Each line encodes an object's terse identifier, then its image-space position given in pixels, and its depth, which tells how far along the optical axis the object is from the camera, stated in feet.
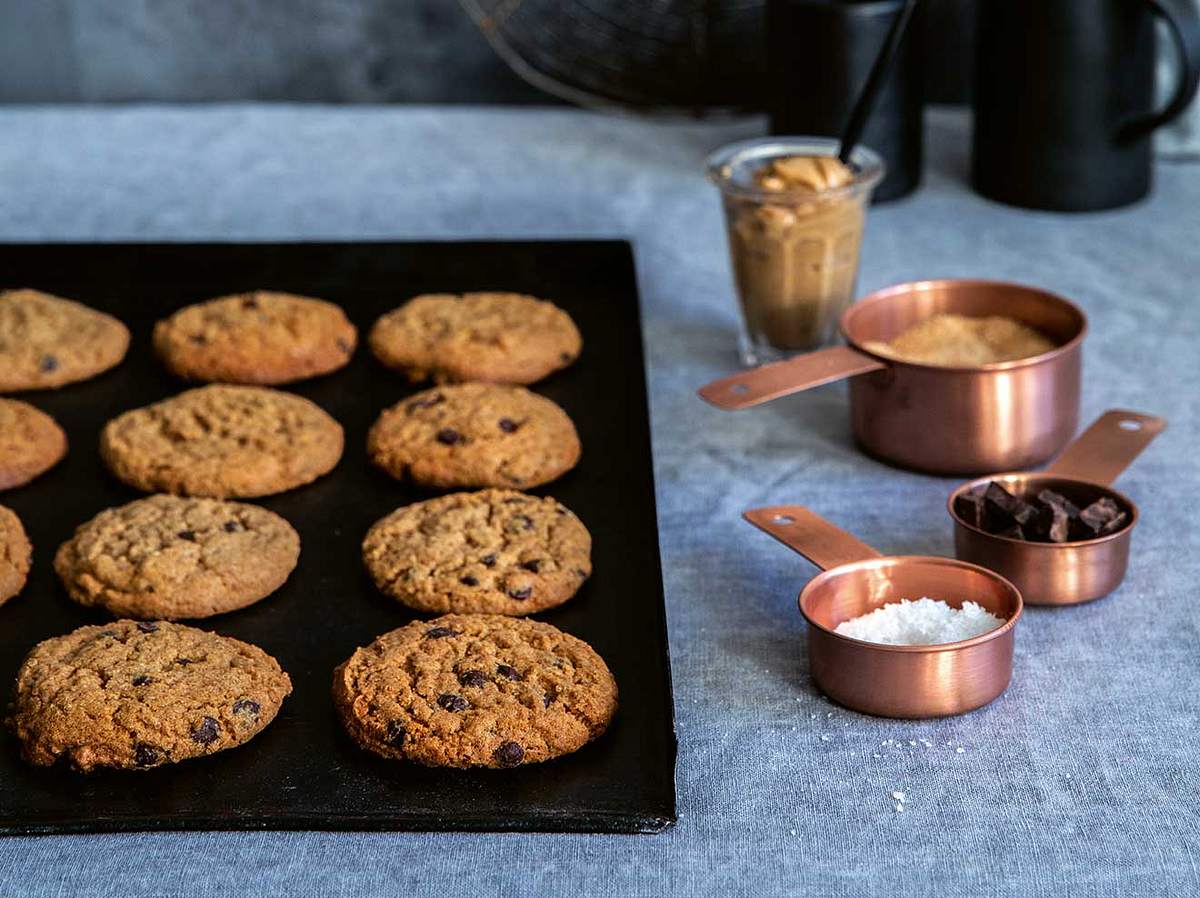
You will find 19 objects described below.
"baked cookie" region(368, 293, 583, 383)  4.81
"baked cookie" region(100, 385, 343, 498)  4.22
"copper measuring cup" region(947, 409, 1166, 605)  3.63
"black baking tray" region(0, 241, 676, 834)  2.99
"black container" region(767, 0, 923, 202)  6.01
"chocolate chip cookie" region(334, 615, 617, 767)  3.07
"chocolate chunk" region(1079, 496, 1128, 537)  3.63
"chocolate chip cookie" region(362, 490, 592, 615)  3.65
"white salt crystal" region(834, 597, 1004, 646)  3.30
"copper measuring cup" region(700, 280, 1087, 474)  4.12
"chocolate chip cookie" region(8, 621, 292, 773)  3.08
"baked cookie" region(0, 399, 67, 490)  4.27
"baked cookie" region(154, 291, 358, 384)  4.85
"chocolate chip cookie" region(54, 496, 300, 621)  3.68
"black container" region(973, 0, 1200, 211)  5.76
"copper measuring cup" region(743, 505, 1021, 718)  3.22
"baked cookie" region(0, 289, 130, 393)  4.82
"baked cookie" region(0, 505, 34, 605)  3.72
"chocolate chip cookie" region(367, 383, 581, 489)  4.24
